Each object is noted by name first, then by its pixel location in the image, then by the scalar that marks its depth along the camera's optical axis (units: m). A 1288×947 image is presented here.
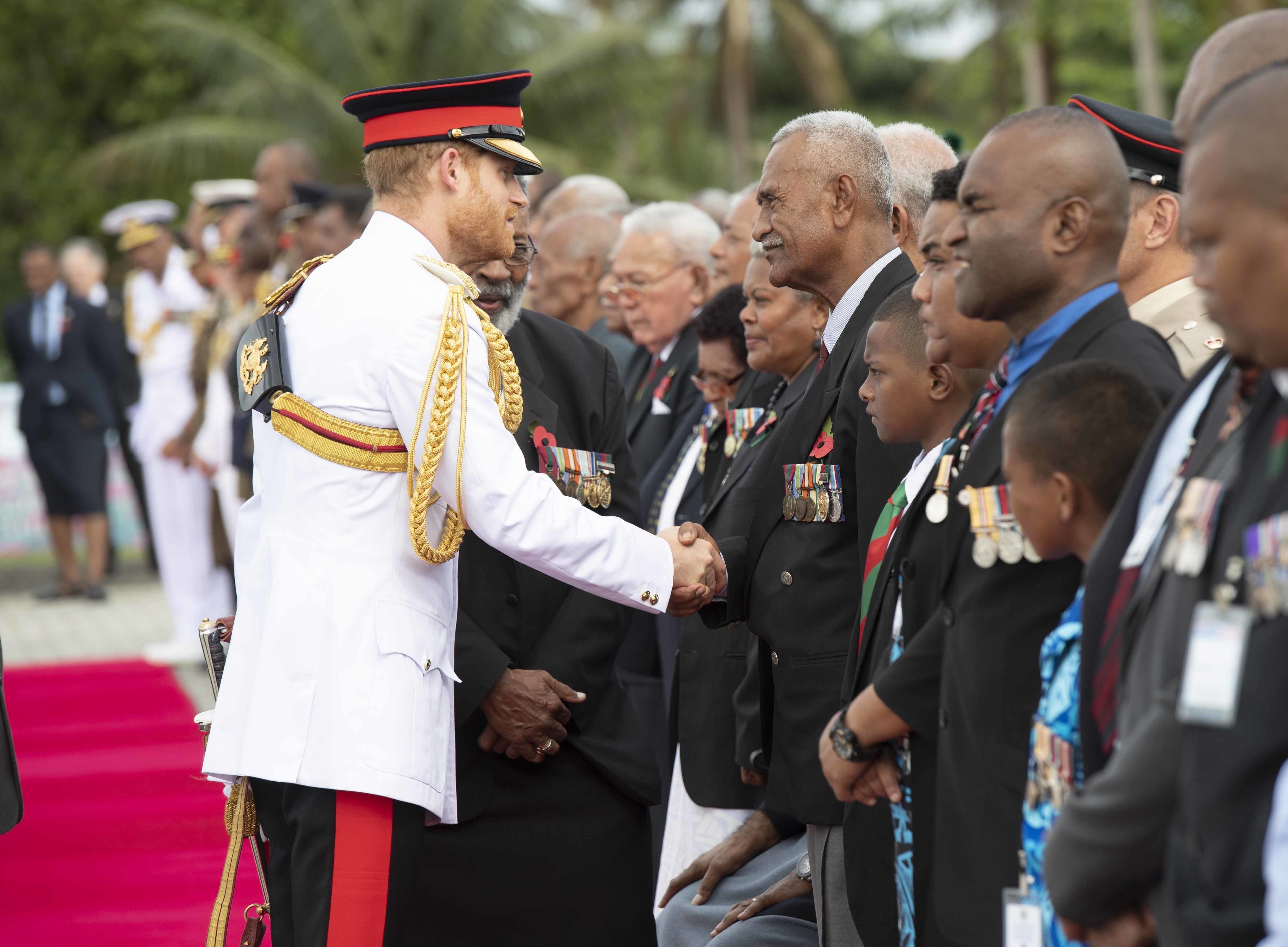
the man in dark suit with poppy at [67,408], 23.97
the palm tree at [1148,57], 30.62
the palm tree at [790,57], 58.44
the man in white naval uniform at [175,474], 19.22
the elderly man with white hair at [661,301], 10.88
